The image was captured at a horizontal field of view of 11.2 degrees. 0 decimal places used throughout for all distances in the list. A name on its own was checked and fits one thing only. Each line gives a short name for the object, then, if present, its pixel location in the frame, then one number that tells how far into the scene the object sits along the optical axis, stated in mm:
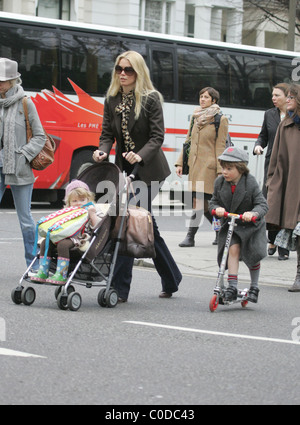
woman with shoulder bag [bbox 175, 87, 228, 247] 18581
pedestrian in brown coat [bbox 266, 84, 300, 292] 14320
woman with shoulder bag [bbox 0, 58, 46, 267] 13691
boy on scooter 12178
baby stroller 11373
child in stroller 11391
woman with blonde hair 11954
